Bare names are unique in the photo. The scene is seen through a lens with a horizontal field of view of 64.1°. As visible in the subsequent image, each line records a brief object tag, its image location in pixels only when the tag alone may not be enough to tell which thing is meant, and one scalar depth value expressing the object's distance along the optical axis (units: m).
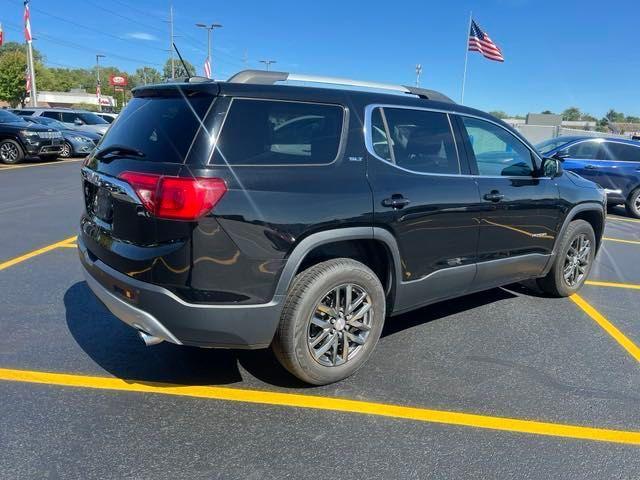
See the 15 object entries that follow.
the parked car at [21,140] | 15.02
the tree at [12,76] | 66.94
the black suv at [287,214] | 2.67
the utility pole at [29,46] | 25.03
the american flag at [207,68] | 37.84
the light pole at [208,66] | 37.89
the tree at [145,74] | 118.12
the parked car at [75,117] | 20.08
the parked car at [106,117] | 22.79
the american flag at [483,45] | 20.83
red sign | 80.44
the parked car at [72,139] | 17.38
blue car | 10.95
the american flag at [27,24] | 24.99
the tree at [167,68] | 65.53
